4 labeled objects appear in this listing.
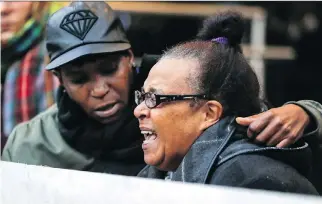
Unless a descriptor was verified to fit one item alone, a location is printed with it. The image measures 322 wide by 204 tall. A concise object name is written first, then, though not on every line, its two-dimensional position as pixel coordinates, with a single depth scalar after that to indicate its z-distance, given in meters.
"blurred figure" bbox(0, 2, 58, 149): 3.40
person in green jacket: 2.69
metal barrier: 2.03
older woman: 2.03
